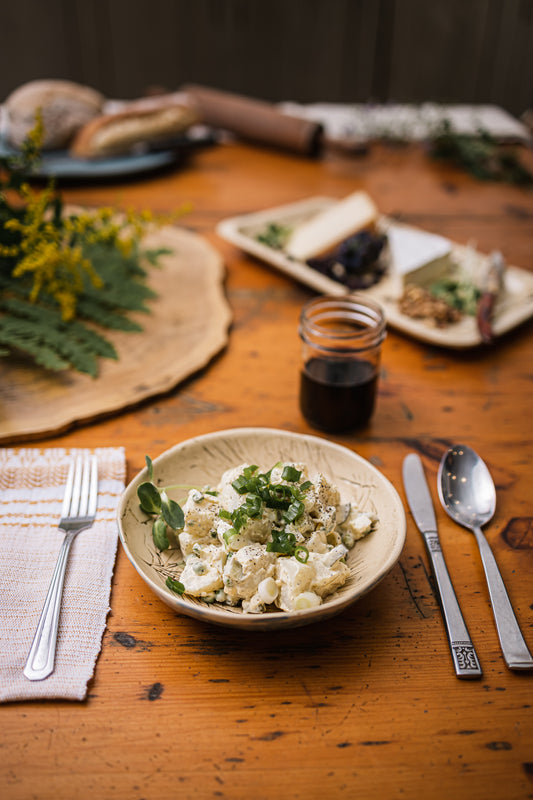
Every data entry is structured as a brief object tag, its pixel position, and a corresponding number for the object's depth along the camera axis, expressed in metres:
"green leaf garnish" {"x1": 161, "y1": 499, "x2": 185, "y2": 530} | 0.91
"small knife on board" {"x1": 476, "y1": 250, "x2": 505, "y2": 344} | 1.49
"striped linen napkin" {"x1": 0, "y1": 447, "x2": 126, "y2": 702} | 0.82
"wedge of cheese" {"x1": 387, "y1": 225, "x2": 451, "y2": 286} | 1.67
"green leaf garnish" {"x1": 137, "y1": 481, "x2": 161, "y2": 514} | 0.94
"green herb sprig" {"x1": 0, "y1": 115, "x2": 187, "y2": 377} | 1.42
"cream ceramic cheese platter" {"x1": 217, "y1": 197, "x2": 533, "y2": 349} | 1.52
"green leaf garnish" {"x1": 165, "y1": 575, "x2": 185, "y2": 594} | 0.84
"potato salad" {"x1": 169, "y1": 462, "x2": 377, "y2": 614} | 0.83
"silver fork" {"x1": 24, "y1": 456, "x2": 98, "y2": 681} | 0.82
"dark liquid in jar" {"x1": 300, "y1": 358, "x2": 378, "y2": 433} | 1.24
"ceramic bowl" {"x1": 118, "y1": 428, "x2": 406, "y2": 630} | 0.78
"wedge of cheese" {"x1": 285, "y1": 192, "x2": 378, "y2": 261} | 1.78
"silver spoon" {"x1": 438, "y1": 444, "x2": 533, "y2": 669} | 0.89
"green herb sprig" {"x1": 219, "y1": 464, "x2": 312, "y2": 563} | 0.85
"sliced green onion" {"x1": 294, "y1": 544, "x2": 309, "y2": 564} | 0.83
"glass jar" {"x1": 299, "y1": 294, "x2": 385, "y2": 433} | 1.24
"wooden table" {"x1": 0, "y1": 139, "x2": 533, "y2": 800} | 0.73
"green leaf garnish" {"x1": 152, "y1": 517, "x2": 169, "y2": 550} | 0.92
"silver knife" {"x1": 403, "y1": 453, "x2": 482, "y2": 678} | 0.85
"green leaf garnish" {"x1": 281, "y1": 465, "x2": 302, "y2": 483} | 0.92
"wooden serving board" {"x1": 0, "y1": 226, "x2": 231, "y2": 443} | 1.29
